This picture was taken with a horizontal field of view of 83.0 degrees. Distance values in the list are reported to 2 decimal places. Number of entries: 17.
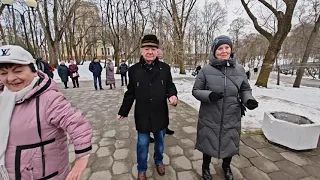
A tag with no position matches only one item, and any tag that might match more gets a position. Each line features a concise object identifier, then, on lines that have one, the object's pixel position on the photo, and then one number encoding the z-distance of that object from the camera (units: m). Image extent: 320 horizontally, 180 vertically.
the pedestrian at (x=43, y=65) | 8.49
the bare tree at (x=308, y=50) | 12.14
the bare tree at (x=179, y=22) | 16.31
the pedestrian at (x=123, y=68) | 10.27
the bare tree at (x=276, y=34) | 8.49
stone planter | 2.91
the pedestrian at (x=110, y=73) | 9.30
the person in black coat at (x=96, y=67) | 9.02
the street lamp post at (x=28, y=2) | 9.74
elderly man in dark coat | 2.13
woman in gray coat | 2.07
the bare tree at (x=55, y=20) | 16.36
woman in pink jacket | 1.17
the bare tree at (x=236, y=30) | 39.65
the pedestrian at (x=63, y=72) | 10.20
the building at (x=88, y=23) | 23.42
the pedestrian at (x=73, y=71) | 10.35
